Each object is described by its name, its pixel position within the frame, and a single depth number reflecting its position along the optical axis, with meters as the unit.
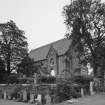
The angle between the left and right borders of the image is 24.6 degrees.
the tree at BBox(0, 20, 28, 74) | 49.88
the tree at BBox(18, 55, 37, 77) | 49.53
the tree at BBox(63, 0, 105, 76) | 38.41
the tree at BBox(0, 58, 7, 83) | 46.19
